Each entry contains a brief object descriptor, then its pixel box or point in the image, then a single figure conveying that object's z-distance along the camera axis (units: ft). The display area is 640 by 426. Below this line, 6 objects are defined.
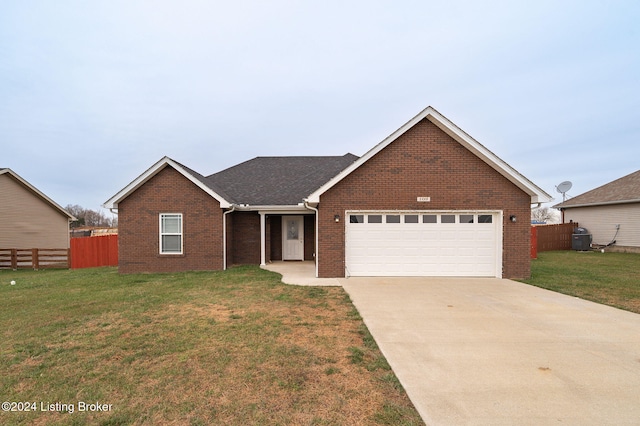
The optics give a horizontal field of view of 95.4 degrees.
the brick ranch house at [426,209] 33.30
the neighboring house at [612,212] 61.52
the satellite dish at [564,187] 85.81
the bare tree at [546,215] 236.24
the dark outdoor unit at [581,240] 65.16
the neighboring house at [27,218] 53.72
